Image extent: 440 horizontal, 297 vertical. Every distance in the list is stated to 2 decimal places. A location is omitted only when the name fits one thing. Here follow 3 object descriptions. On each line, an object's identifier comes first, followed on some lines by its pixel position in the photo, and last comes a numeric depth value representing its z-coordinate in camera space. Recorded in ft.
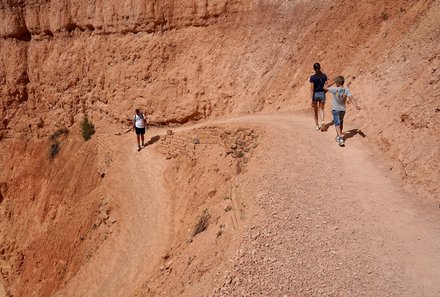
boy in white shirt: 29.71
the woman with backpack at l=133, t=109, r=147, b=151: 47.88
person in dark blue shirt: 32.91
